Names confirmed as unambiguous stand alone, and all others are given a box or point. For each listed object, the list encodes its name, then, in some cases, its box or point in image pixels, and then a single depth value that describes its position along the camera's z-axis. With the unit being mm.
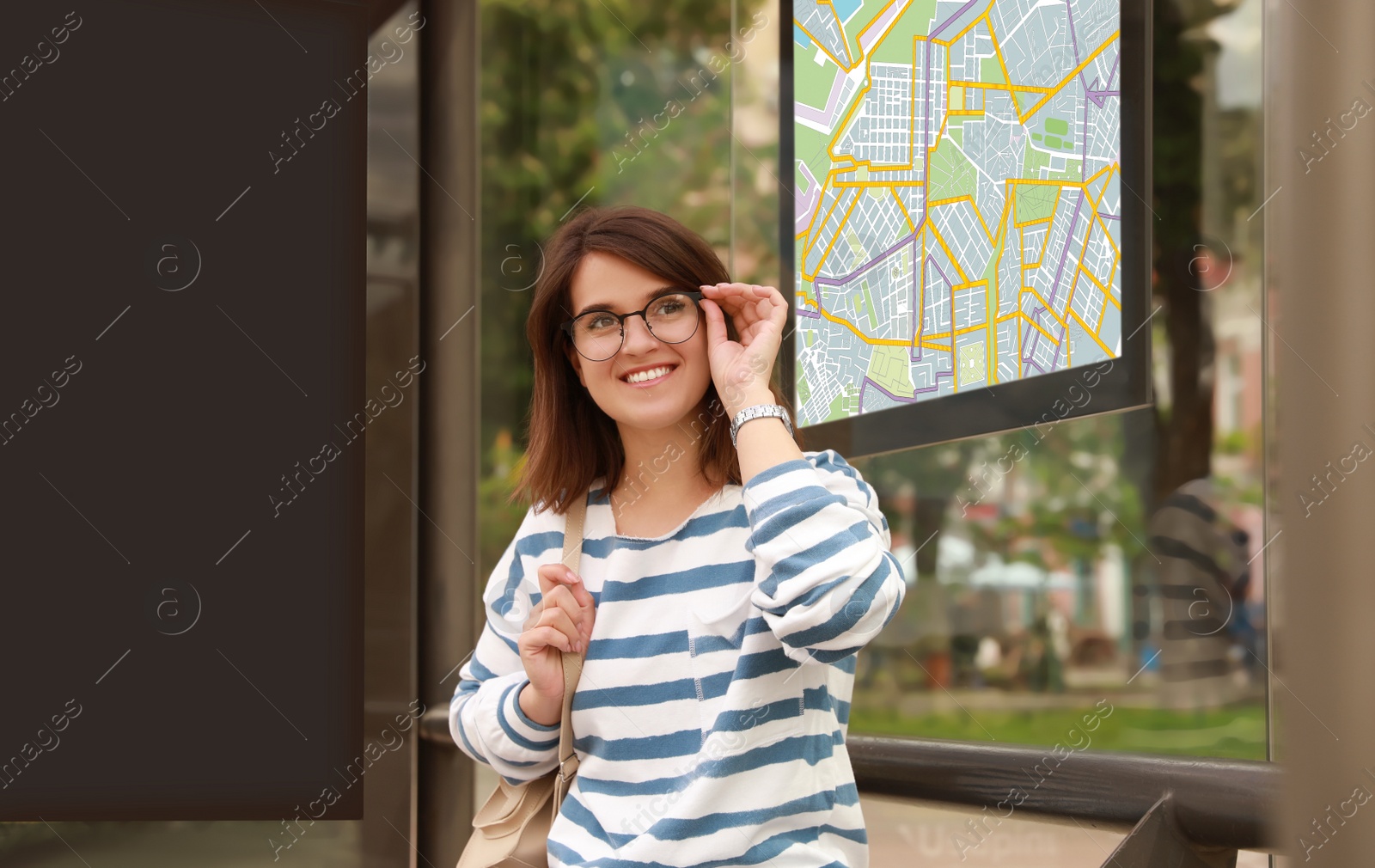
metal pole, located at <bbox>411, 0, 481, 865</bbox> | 3355
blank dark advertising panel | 3266
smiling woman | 1476
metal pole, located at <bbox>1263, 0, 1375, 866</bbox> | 1191
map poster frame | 1580
